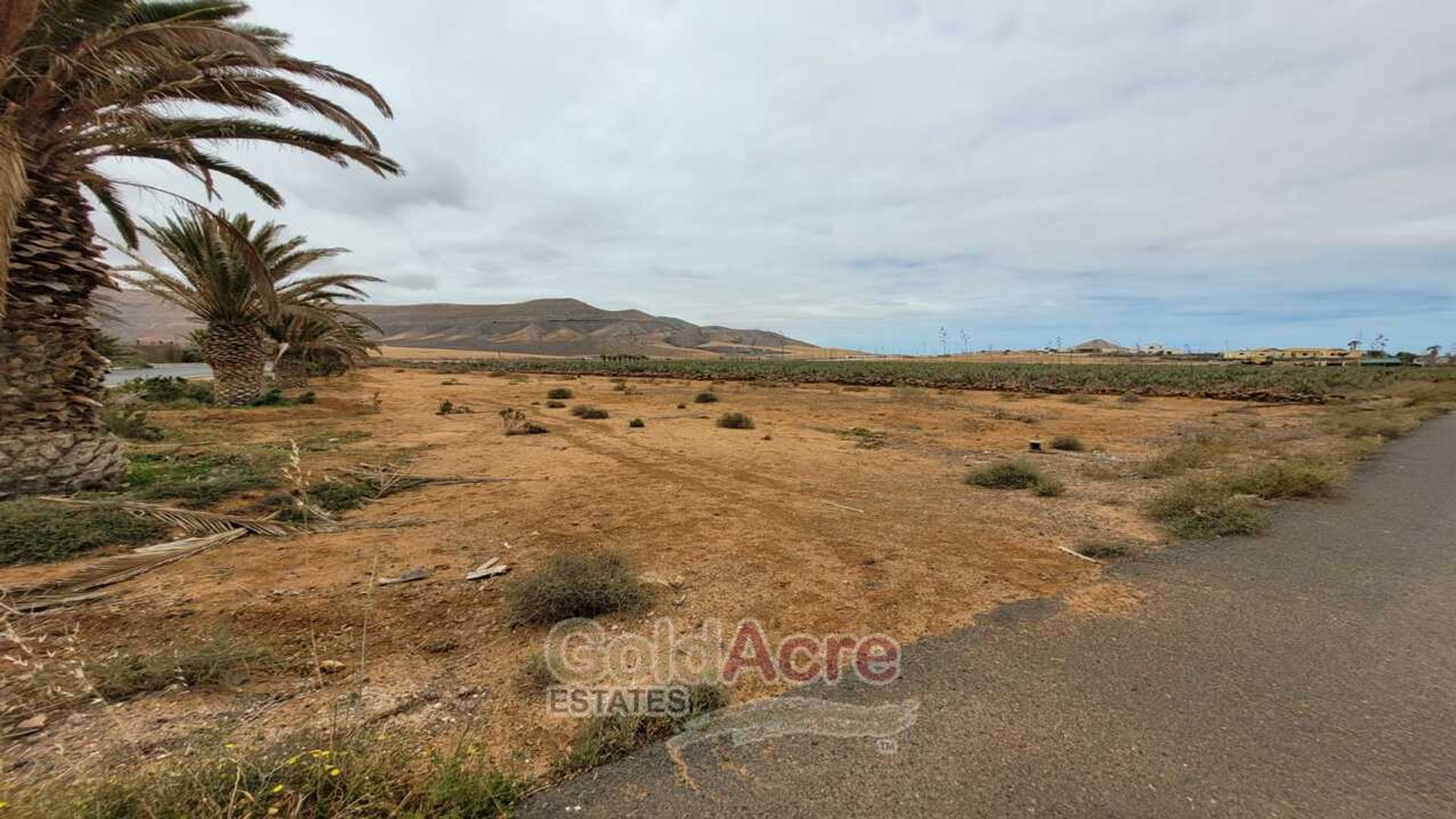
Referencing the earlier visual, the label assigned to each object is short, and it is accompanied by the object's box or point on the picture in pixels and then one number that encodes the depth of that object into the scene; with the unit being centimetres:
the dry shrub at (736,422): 1620
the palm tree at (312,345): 2123
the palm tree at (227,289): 1487
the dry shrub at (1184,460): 962
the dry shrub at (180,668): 295
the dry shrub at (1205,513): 615
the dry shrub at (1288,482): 759
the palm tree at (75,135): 600
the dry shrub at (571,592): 405
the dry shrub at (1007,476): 876
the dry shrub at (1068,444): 1270
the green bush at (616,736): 258
